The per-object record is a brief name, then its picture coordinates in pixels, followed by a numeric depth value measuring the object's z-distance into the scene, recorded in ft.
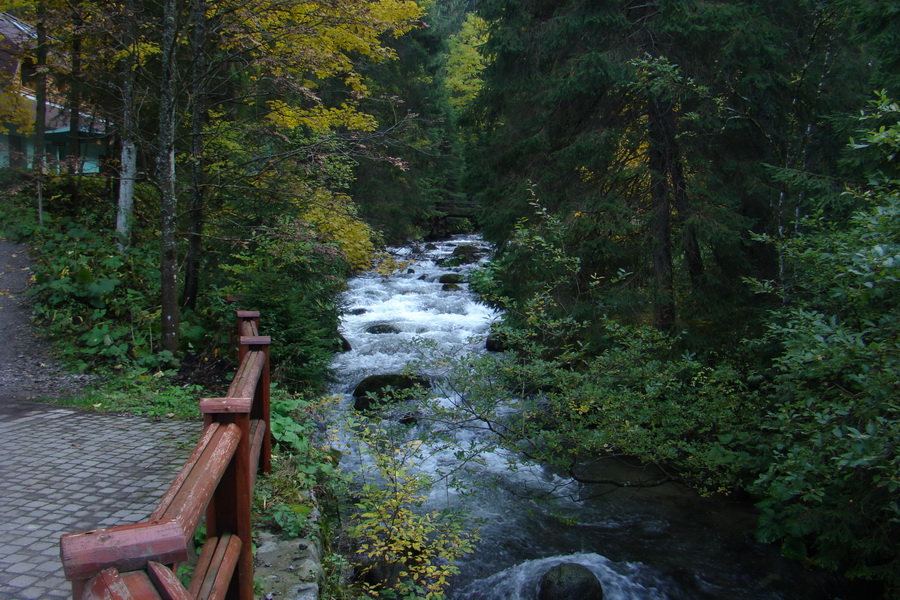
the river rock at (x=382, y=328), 48.26
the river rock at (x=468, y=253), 75.20
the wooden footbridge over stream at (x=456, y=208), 102.89
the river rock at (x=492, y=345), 44.01
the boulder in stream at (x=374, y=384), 34.73
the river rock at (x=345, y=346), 42.76
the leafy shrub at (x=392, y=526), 16.15
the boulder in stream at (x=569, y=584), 19.81
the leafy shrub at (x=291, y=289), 26.96
